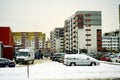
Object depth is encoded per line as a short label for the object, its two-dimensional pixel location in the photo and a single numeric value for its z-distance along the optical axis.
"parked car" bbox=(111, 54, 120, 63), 19.54
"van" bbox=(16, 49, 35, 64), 18.59
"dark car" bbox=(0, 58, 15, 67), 13.99
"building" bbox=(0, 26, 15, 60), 25.14
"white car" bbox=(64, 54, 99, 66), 14.86
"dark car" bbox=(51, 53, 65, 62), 22.05
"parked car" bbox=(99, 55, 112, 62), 21.78
